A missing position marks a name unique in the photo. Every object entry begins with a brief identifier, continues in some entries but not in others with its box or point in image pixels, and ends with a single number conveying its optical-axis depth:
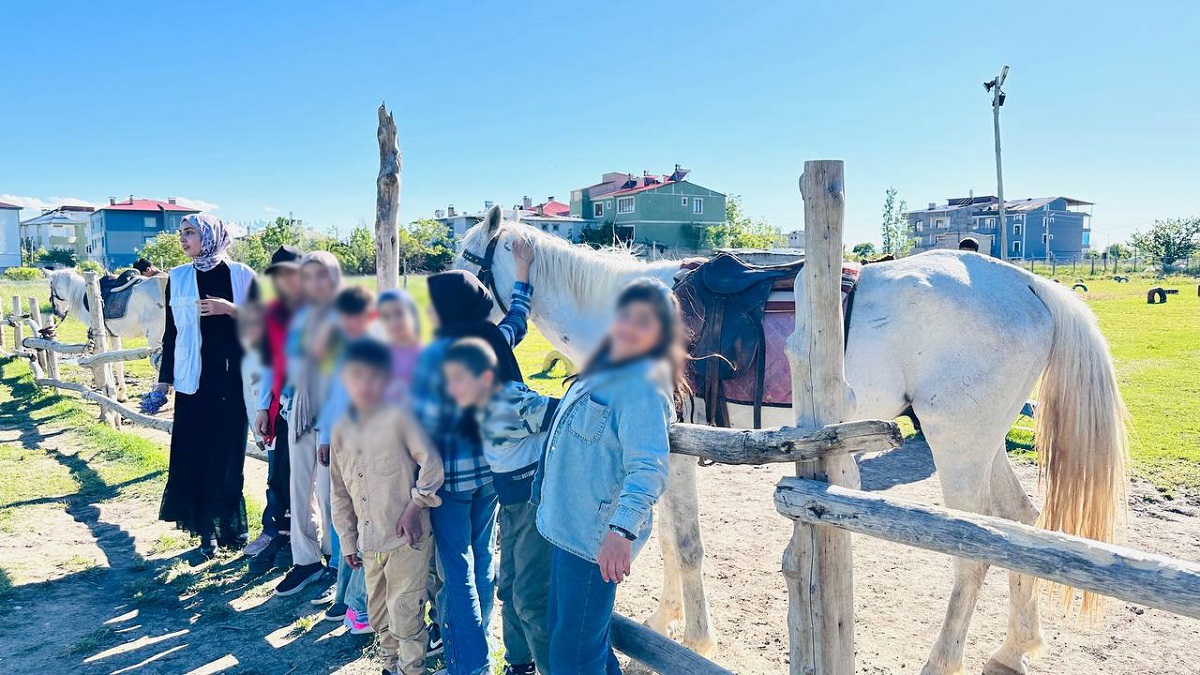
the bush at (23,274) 37.25
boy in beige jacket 0.93
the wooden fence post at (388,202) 2.82
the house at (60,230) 64.38
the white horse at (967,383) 3.24
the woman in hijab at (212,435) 3.48
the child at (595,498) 1.78
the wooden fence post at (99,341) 8.31
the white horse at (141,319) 10.25
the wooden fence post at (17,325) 12.48
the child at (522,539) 2.13
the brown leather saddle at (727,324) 3.37
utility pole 19.27
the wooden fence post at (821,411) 2.27
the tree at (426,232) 38.76
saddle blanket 3.37
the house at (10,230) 61.61
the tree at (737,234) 46.00
